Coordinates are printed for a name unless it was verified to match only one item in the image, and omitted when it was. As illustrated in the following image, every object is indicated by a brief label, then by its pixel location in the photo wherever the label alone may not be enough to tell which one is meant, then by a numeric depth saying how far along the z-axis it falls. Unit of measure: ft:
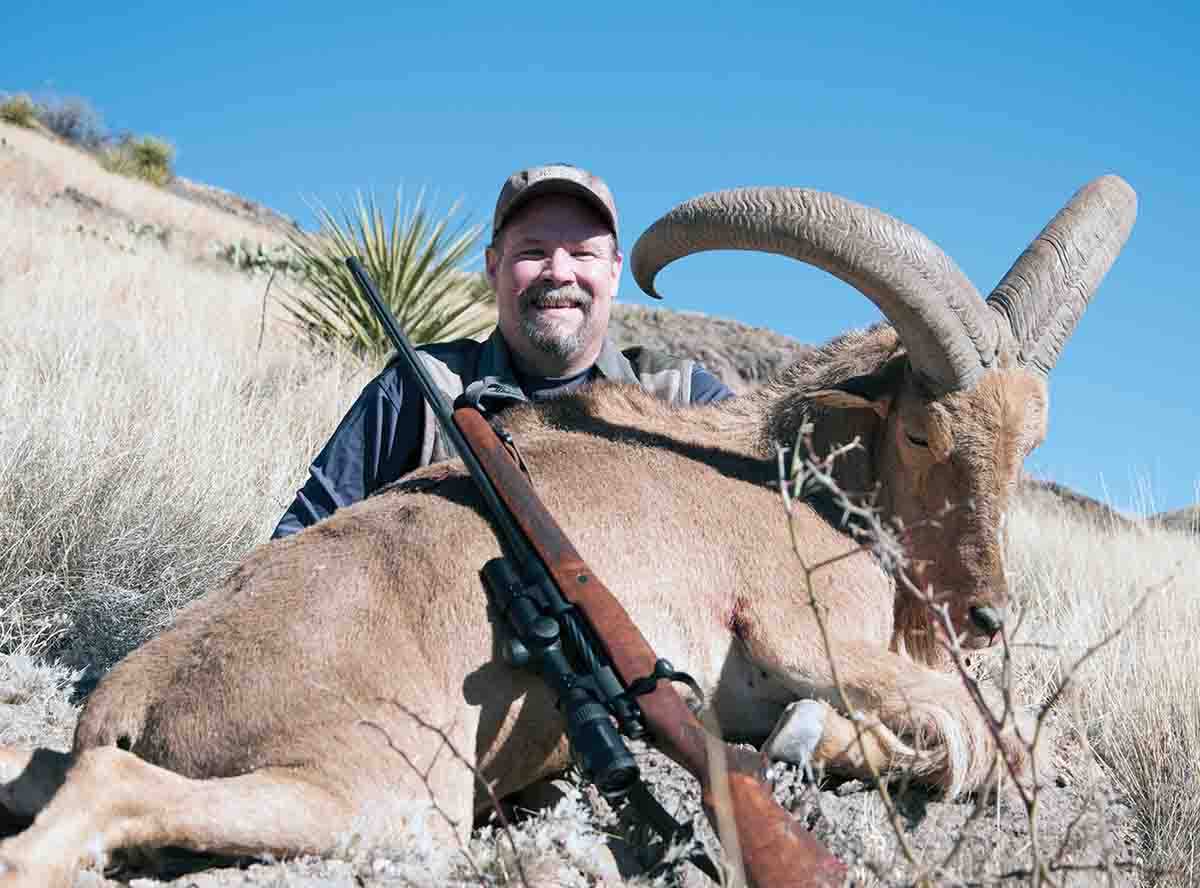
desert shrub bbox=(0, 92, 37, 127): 132.41
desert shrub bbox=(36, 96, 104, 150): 146.30
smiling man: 18.12
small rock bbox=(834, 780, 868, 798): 12.89
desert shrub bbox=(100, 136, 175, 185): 135.44
